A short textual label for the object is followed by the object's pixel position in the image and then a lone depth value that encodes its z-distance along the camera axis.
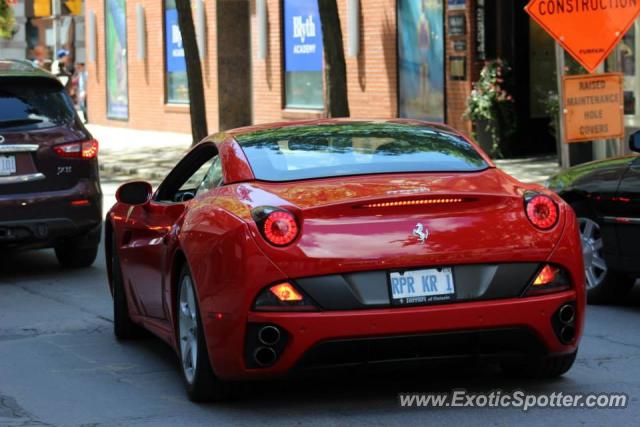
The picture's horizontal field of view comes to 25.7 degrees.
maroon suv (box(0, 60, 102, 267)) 11.24
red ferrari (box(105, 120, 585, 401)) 6.05
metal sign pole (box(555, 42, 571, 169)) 14.32
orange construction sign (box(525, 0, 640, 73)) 13.86
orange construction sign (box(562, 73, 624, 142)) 14.27
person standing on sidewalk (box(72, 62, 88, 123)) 39.81
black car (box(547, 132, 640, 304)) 9.12
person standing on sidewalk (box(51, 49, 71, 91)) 38.18
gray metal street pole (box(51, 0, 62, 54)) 43.19
